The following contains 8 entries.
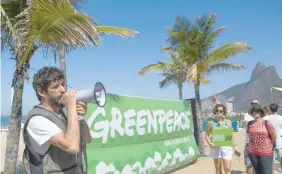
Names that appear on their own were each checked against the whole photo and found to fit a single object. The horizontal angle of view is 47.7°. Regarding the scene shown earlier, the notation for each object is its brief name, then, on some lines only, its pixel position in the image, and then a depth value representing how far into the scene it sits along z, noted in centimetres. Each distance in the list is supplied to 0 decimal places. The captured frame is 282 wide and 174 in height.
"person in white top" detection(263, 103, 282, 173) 625
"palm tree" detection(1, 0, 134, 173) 537
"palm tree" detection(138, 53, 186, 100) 1245
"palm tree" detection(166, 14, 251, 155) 1102
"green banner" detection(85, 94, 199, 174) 509
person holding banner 595
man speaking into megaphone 175
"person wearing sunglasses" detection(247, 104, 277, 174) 520
